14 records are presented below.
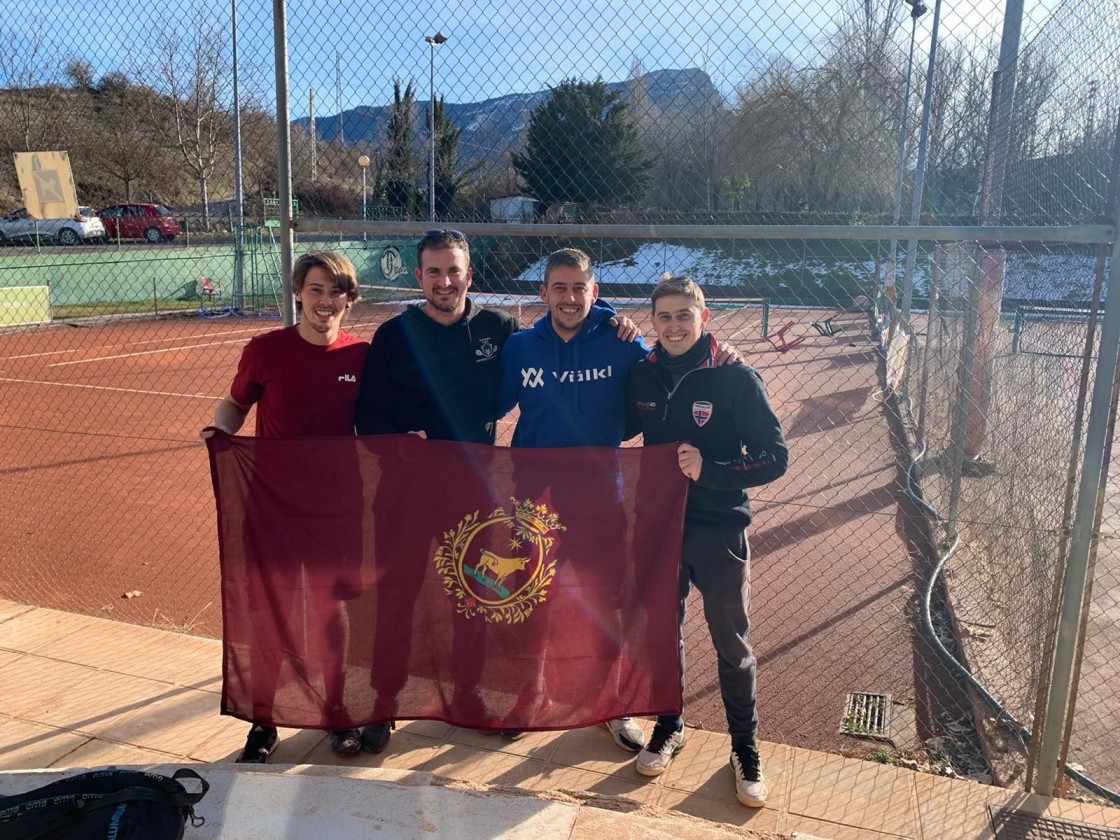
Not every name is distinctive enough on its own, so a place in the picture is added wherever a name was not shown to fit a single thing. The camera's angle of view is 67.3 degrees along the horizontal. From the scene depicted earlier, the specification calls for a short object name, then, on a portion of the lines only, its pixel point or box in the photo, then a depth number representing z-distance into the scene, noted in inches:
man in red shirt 136.0
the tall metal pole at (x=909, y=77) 180.4
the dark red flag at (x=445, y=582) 131.8
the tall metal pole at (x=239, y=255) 862.2
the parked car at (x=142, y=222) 1184.8
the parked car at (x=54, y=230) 1139.3
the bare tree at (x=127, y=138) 740.0
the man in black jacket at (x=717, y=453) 123.0
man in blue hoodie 135.0
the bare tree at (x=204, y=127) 467.8
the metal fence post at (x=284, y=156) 155.8
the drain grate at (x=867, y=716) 180.7
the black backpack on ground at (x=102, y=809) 95.4
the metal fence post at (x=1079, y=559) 121.7
